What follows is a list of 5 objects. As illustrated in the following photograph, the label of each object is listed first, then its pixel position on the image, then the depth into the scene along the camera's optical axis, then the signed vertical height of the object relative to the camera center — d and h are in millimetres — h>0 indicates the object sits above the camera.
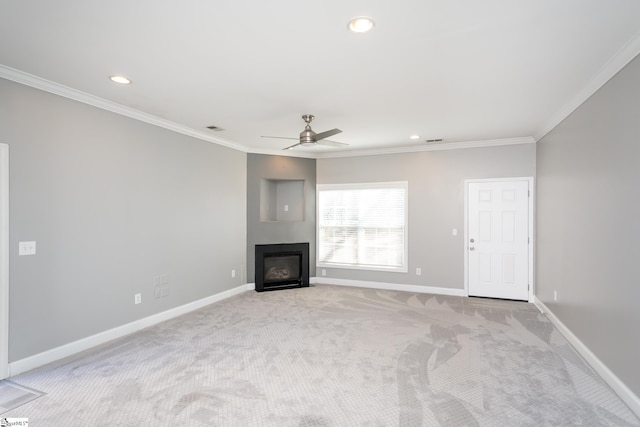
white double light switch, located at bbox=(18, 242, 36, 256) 2973 -300
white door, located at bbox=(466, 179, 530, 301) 5391 -392
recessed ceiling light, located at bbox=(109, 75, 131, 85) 3016 +1241
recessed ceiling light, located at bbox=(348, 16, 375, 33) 2094 +1223
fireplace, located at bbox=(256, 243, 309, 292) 6215 -981
